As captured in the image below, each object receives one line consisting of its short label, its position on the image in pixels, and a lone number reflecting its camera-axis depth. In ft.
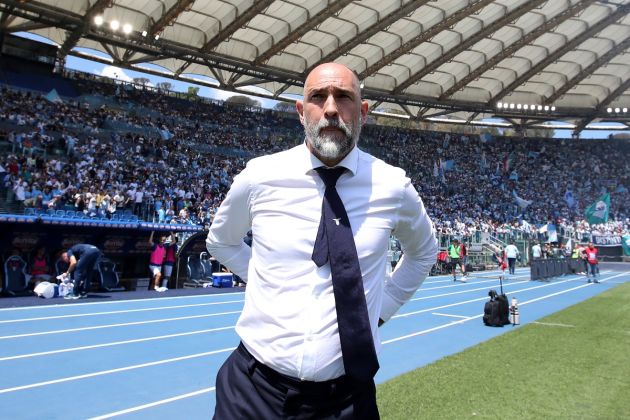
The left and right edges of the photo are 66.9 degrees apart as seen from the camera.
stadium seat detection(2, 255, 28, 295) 42.60
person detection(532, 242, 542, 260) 95.09
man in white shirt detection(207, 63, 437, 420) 6.09
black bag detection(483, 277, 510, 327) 36.24
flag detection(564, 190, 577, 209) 151.93
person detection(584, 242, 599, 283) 74.69
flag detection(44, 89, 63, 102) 96.99
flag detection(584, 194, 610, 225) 136.87
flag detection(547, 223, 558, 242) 116.37
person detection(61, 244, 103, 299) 41.86
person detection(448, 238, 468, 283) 73.96
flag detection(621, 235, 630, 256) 126.36
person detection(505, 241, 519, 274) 82.55
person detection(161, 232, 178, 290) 54.06
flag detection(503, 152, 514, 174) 164.15
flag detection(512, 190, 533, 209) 145.79
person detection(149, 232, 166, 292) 52.50
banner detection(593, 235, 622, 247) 130.41
